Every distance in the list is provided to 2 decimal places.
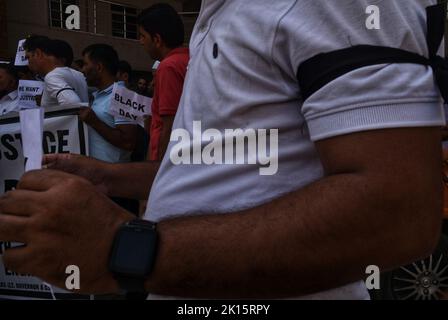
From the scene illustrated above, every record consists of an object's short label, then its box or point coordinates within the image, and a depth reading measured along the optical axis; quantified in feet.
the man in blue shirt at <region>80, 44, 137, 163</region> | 11.62
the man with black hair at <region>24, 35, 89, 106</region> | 13.56
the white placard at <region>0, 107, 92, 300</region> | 11.03
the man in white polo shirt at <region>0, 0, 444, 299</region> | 2.70
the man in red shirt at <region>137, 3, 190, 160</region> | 11.12
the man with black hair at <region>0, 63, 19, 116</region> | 16.76
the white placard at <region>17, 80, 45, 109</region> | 15.38
